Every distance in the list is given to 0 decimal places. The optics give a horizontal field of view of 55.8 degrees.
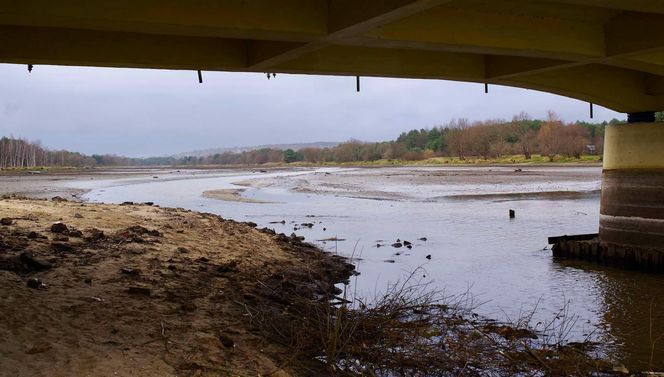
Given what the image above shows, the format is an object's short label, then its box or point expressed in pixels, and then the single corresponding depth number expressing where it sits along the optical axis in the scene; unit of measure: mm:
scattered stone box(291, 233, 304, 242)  19123
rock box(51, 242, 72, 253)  11566
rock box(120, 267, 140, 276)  10688
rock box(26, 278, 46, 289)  8898
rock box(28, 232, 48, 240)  12297
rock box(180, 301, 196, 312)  9234
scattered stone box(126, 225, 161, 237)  14695
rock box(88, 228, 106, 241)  13170
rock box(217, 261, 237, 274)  12477
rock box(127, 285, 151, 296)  9565
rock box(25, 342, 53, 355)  6652
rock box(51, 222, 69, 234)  13195
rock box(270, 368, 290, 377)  7143
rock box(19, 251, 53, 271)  9953
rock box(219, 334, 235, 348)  7840
